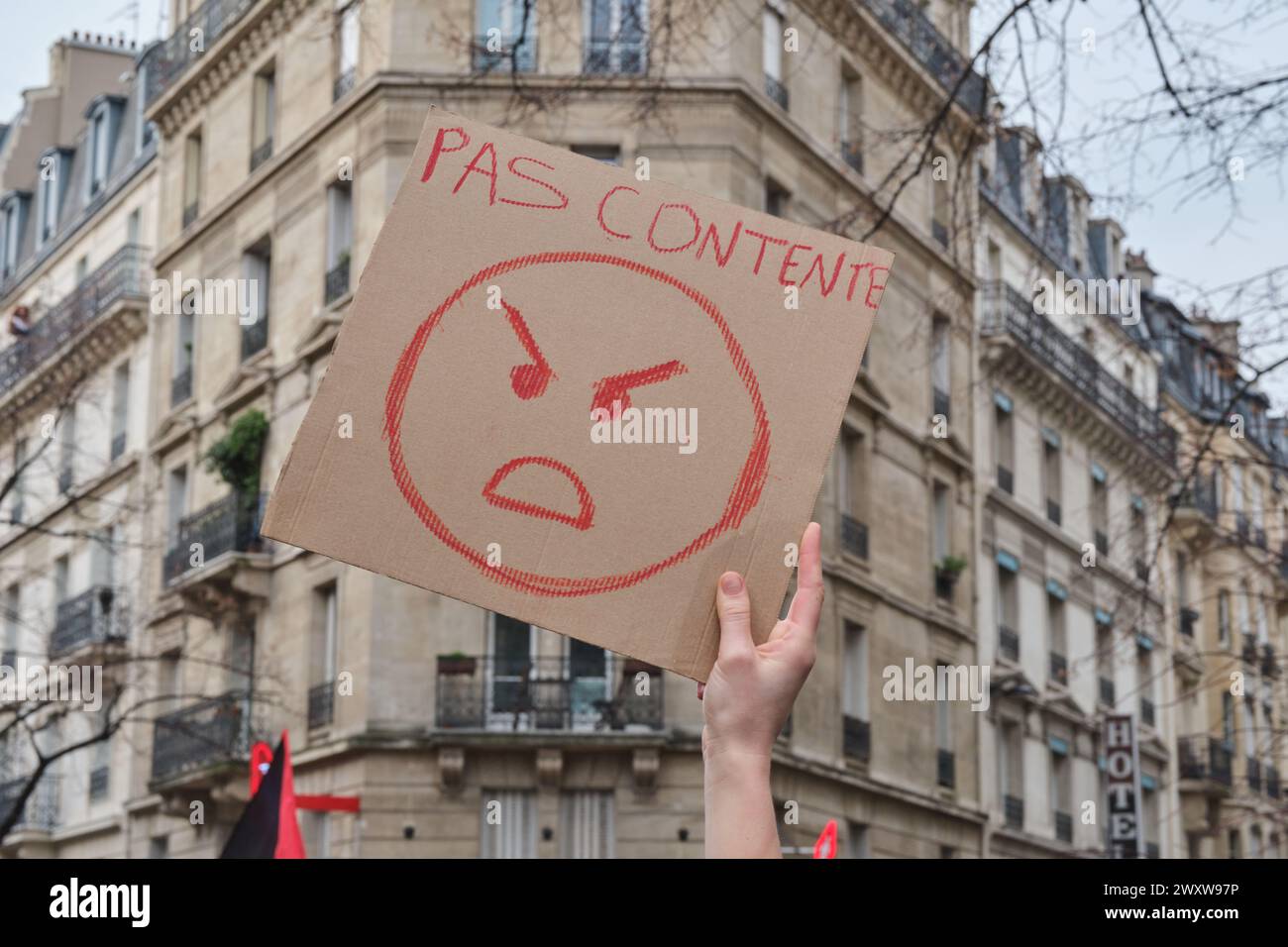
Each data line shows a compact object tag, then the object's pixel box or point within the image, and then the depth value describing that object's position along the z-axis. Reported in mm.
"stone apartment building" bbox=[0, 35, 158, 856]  34312
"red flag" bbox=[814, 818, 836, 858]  12017
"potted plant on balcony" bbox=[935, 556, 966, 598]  33625
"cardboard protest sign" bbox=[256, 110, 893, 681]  3150
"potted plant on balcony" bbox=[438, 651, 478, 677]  26266
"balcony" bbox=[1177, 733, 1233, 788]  43997
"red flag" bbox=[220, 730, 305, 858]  13398
